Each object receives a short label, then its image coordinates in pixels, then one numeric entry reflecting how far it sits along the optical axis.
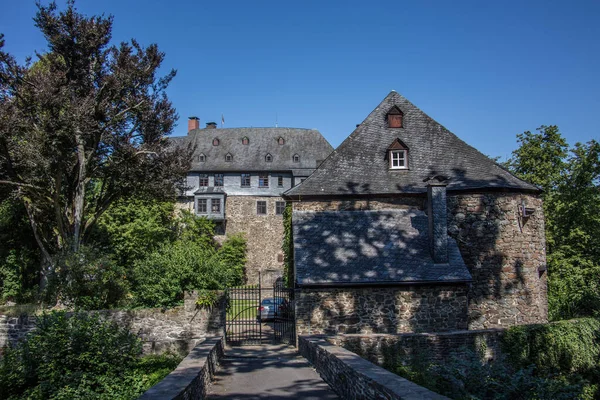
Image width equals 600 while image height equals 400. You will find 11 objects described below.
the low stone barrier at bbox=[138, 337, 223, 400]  6.39
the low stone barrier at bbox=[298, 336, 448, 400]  6.06
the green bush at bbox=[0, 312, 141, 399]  8.74
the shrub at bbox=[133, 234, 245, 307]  15.15
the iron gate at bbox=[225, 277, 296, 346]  16.25
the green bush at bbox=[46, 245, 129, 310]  16.00
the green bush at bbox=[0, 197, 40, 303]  25.97
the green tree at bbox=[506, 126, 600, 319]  27.72
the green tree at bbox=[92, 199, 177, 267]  35.19
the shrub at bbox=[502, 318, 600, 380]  13.73
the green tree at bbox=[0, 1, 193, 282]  18.39
